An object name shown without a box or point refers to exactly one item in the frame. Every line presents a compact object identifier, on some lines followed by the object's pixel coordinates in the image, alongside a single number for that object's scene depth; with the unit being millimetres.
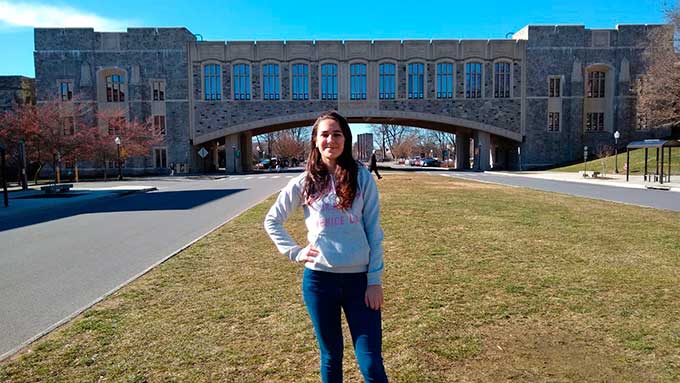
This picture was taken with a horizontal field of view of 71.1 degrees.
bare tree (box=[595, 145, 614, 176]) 47534
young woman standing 2734
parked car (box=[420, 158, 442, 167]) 69188
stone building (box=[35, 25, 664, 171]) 49156
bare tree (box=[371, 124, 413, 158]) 113812
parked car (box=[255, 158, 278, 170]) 63375
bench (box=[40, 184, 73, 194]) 22125
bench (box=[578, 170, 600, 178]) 32375
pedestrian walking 26484
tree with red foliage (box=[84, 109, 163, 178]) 41000
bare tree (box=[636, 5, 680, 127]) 40875
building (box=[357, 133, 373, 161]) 105631
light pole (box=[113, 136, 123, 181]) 38000
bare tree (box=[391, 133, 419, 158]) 104875
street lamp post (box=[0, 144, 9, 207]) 17506
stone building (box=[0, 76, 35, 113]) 47062
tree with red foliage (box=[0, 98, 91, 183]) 32281
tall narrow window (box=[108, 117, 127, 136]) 45531
